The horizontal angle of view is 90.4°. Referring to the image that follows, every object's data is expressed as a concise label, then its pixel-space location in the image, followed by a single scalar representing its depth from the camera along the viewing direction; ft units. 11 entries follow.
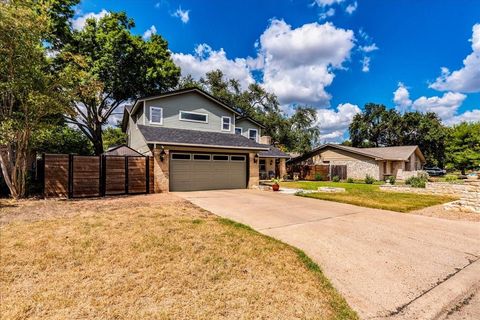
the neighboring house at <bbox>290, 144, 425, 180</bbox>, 84.12
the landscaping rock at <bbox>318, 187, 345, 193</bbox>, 48.16
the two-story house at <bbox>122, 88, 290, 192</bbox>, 44.11
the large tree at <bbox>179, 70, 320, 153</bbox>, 113.19
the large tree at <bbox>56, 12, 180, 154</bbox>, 67.97
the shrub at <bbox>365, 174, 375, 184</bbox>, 73.36
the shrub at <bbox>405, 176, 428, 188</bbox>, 53.01
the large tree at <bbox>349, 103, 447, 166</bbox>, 133.28
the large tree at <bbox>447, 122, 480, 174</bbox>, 78.74
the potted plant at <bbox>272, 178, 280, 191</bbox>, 49.28
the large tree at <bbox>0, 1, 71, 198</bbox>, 30.37
